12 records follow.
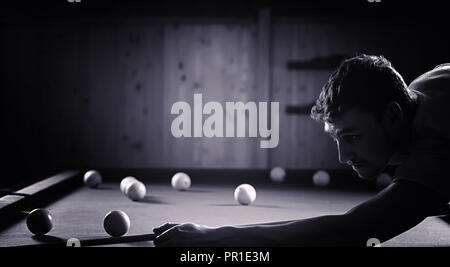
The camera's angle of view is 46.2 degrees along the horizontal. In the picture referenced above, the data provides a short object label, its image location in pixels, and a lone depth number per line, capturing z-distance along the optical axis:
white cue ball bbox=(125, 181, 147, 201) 4.00
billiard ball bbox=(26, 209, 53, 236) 2.67
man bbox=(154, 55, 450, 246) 1.84
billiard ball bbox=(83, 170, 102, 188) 4.78
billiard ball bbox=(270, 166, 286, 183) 5.31
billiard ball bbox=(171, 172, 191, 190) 4.62
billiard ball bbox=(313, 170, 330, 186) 5.03
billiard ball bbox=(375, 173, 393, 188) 4.94
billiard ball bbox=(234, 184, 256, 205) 3.82
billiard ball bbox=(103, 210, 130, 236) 2.61
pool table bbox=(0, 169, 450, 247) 2.75
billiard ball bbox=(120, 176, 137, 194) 4.31
